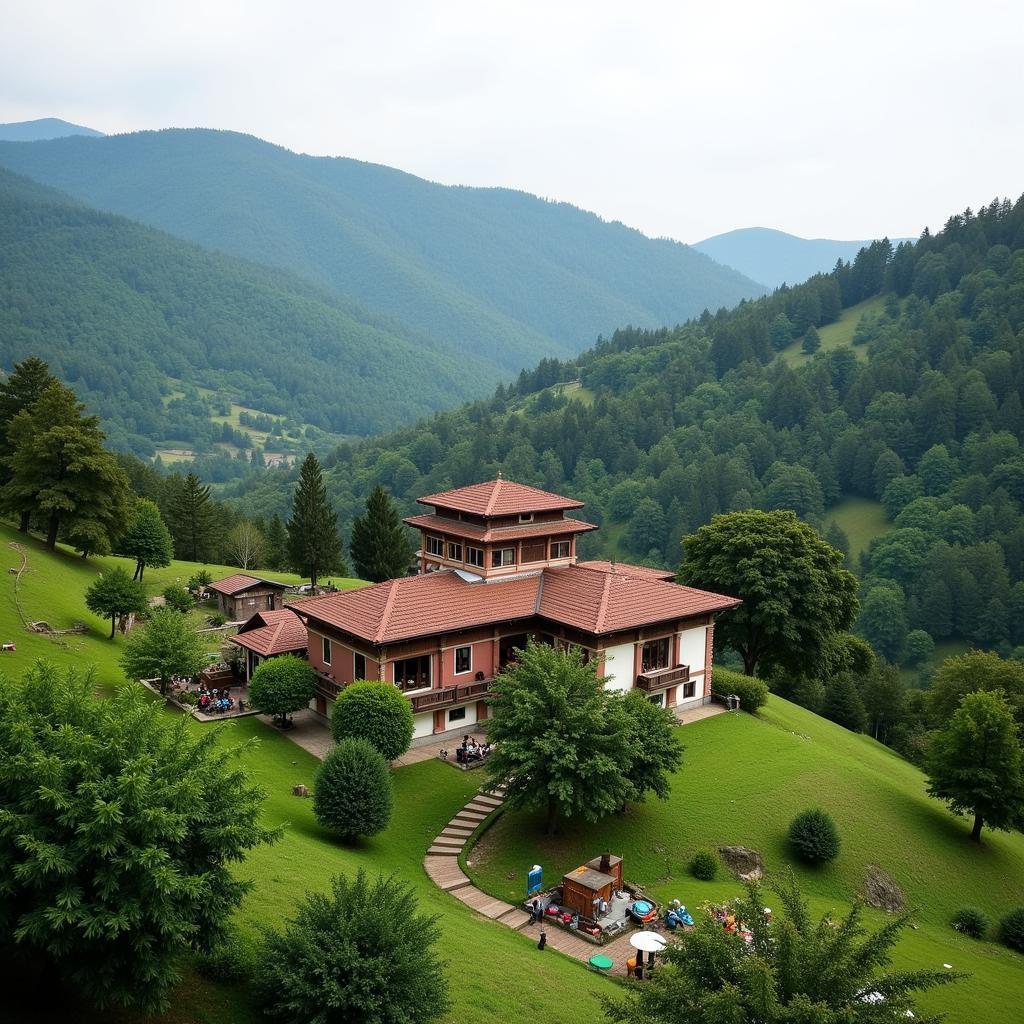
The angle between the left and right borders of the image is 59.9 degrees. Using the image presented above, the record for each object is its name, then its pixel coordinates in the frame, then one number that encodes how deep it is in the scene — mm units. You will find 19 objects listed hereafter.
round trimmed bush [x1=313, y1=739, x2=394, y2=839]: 28422
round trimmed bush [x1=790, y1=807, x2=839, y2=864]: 32375
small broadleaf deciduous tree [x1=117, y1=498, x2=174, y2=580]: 60906
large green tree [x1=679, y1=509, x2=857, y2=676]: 49750
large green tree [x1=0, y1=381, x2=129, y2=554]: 54031
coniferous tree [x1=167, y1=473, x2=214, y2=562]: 81750
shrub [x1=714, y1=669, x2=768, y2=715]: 45375
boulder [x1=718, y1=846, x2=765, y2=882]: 31344
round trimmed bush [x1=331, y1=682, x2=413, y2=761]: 33156
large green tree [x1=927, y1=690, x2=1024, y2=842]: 35781
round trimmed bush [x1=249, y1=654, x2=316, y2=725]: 37125
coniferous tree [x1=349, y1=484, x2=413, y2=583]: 76375
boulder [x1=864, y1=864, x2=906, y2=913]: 32125
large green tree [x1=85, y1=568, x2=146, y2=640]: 45250
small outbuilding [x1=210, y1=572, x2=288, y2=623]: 58969
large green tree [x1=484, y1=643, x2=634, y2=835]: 29484
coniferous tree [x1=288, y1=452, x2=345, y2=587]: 72000
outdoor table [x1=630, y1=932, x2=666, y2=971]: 23219
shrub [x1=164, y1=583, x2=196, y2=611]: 54750
